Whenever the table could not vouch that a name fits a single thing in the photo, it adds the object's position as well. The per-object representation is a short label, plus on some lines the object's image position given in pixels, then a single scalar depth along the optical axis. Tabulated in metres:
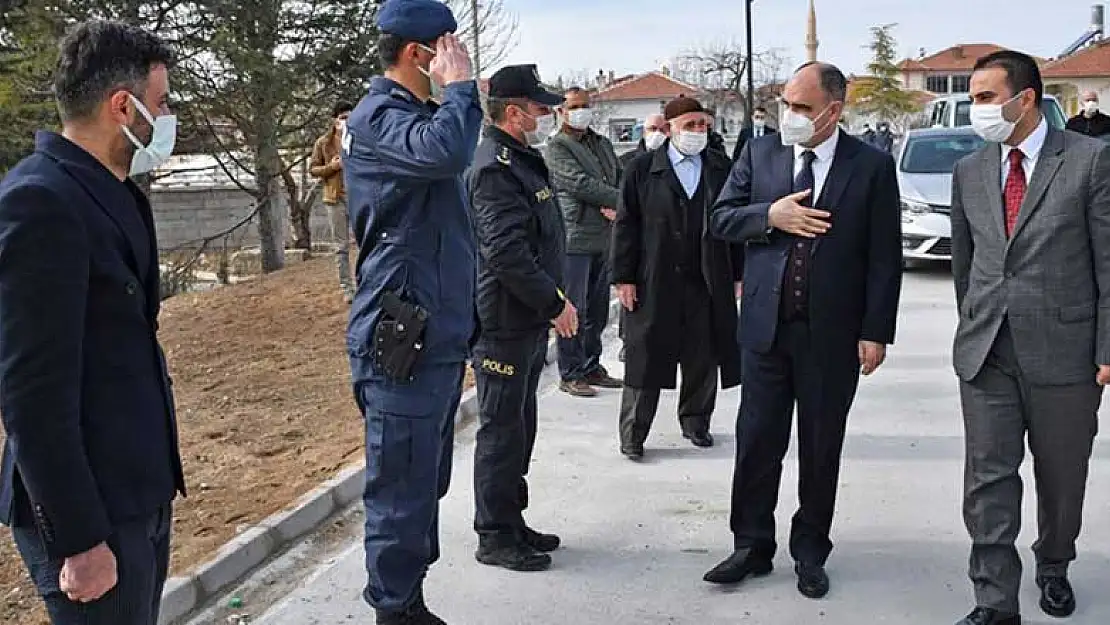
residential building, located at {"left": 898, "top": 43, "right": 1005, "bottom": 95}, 88.94
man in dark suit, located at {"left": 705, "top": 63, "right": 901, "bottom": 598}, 4.03
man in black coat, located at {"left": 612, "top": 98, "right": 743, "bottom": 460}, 5.84
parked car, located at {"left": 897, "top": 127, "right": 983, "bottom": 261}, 11.96
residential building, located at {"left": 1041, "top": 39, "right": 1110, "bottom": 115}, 63.53
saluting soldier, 3.38
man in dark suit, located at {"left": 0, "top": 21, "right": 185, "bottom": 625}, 2.09
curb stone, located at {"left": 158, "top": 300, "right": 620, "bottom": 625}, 4.03
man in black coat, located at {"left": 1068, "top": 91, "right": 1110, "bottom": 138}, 11.94
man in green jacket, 7.64
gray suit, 3.58
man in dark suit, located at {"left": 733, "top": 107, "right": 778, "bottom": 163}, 13.44
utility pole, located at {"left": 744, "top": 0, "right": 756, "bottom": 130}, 22.31
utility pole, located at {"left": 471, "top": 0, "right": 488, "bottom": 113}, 18.13
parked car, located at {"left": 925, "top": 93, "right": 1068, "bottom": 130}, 14.42
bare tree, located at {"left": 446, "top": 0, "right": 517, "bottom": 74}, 18.39
